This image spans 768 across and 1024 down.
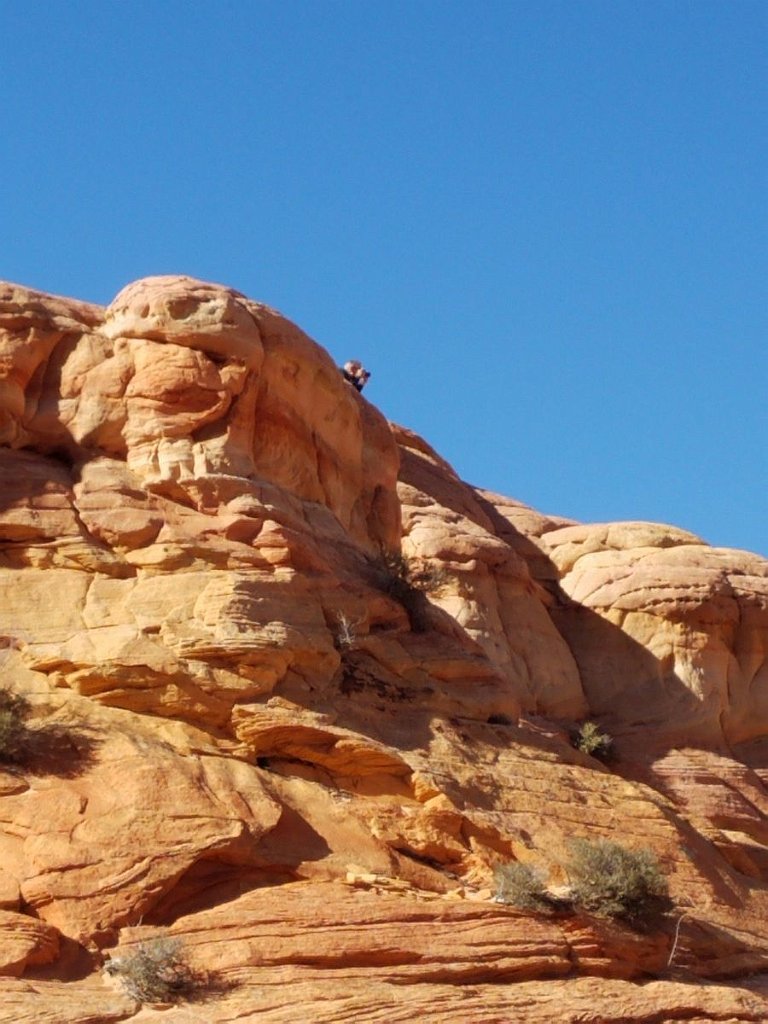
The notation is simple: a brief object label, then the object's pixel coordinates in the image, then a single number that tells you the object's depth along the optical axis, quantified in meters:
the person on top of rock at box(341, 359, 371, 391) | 34.91
